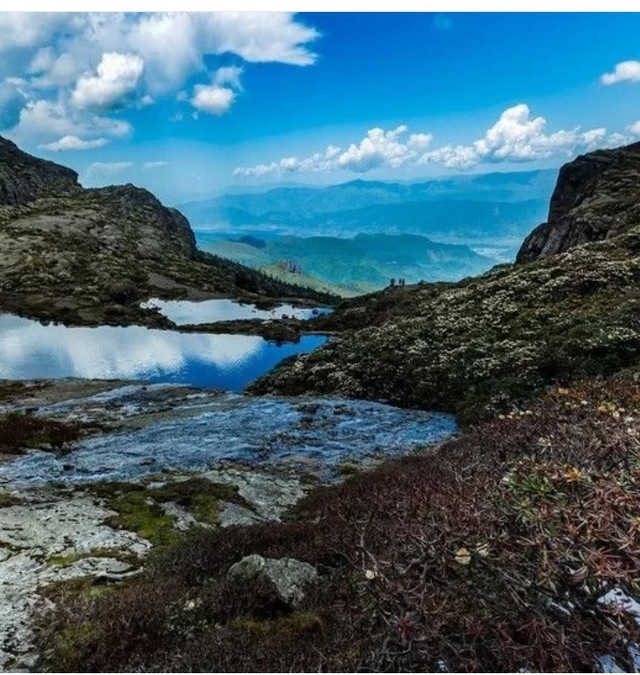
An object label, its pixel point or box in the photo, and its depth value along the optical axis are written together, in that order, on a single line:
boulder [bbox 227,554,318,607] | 9.80
